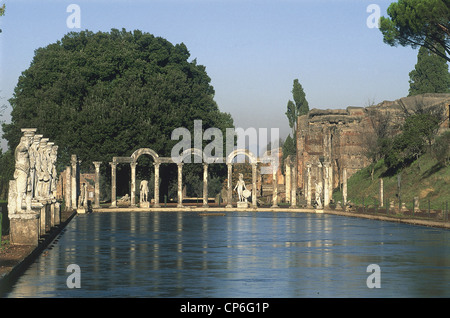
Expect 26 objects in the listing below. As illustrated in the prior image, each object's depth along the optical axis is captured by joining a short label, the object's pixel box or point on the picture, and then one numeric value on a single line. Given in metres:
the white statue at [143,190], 64.88
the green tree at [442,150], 62.34
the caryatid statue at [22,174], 23.59
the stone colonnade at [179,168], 64.71
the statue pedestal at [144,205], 64.25
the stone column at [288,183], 70.75
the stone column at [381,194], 60.18
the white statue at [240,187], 64.14
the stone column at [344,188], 61.67
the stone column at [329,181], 63.90
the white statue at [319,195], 59.59
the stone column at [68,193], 59.25
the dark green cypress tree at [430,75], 104.12
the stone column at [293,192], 66.00
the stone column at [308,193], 63.52
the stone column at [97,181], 64.00
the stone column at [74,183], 59.41
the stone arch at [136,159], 65.06
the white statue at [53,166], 35.91
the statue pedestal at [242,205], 65.25
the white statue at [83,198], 59.72
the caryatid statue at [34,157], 25.97
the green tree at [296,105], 115.65
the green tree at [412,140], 67.19
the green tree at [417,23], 60.47
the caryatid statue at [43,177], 32.12
